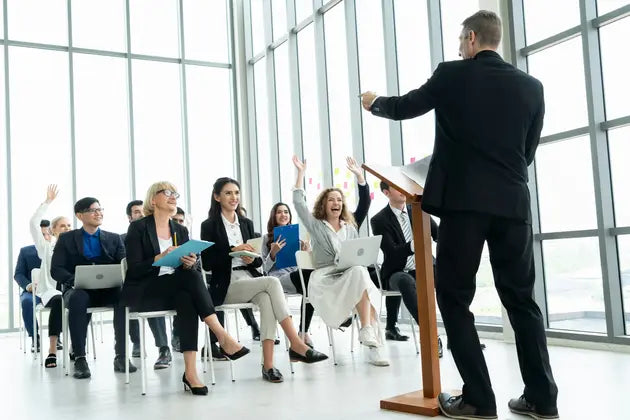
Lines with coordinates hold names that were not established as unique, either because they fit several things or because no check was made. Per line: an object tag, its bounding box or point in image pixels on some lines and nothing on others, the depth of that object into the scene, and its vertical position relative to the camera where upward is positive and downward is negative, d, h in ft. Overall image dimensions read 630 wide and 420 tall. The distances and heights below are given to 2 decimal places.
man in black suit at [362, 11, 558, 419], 7.88 +0.78
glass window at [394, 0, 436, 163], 20.61 +6.56
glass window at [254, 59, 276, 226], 30.79 +6.46
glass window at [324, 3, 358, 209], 24.66 +6.58
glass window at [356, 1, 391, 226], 22.45 +6.73
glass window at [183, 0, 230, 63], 30.96 +11.86
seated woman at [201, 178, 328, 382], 12.09 -0.14
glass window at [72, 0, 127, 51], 28.27 +11.33
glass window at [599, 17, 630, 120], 14.92 +4.29
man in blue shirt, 14.05 +0.30
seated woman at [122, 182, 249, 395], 11.37 -0.14
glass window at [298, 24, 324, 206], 26.84 +6.62
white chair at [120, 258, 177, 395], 11.39 -0.81
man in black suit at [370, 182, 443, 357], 14.93 +0.38
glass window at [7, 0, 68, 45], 26.96 +11.11
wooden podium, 9.05 -0.65
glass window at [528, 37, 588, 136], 15.98 +4.34
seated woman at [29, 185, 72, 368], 15.87 -0.31
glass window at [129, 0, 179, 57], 29.63 +11.60
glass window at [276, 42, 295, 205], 28.99 +6.67
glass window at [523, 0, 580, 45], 16.12 +6.10
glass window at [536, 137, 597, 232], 15.79 +1.70
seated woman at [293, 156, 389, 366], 14.16 -0.27
